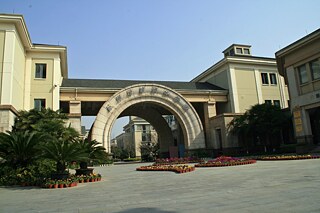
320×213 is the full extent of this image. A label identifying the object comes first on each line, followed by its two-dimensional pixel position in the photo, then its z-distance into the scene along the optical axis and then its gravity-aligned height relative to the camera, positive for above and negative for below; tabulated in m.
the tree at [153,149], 46.81 +1.01
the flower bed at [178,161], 22.22 -0.64
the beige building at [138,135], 70.56 +5.47
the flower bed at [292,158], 16.50 -0.66
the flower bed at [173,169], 14.10 -0.86
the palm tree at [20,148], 11.79 +0.60
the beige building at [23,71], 19.47 +7.57
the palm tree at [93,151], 14.24 +0.34
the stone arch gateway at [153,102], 26.39 +4.69
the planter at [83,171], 12.98 -0.63
